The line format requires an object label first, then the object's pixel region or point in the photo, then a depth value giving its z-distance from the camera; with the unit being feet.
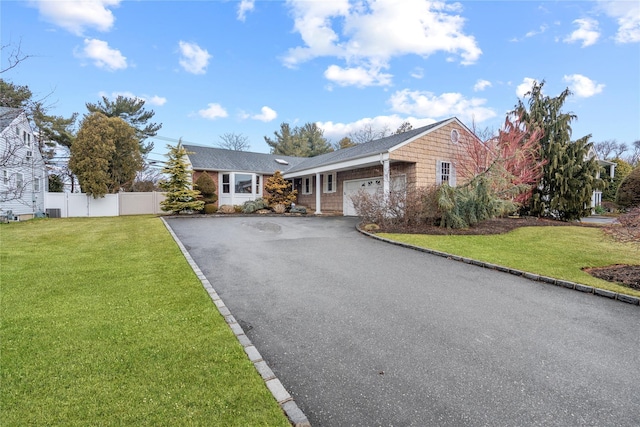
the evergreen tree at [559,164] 45.80
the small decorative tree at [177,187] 55.83
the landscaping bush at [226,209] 62.75
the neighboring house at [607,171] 86.58
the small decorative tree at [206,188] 59.41
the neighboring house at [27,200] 49.49
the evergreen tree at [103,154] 61.36
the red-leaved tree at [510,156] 41.70
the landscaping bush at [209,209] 59.16
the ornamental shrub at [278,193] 64.39
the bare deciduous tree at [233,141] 136.46
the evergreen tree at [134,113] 88.94
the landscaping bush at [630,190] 54.29
